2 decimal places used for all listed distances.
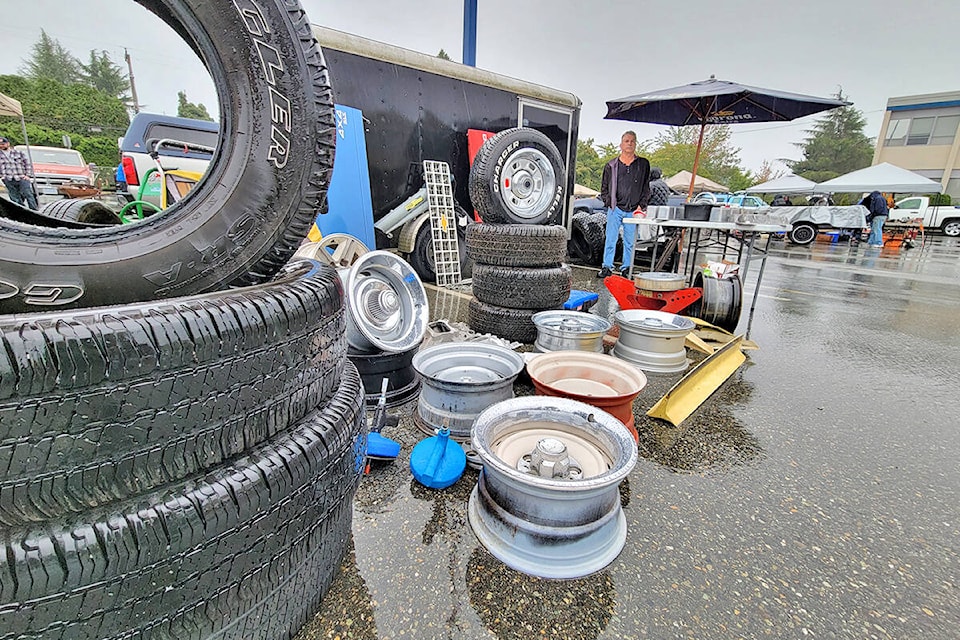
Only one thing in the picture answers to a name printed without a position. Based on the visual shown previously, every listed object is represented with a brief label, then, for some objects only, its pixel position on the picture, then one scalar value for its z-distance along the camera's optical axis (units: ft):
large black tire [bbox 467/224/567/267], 10.01
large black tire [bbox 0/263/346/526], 2.05
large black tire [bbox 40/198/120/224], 6.51
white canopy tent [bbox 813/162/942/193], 61.26
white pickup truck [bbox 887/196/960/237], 55.21
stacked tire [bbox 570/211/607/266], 22.58
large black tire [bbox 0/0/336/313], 2.64
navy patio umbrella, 19.15
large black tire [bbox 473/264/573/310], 10.11
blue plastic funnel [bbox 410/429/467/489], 5.32
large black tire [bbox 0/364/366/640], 2.19
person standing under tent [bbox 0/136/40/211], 25.70
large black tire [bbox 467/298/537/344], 10.36
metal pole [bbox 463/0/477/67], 21.66
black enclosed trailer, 15.08
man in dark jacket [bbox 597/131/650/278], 17.93
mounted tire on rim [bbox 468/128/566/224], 10.68
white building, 89.15
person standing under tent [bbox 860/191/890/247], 43.41
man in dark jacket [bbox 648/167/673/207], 28.81
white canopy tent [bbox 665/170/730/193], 75.61
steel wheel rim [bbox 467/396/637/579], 4.02
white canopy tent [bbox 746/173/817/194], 74.06
